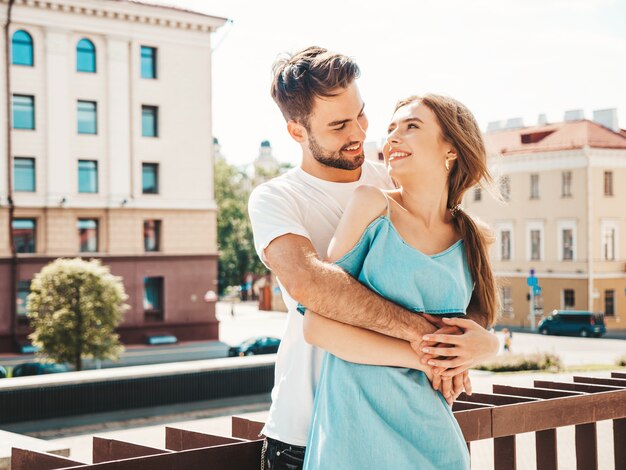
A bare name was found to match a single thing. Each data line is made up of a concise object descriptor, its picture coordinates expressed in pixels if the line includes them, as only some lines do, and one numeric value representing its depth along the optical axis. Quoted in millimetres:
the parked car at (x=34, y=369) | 25297
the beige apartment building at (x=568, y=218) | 45812
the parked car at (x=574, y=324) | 41219
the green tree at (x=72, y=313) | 28188
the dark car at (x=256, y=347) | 32031
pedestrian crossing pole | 44750
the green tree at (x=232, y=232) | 68062
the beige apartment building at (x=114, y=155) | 35062
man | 2275
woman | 2250
